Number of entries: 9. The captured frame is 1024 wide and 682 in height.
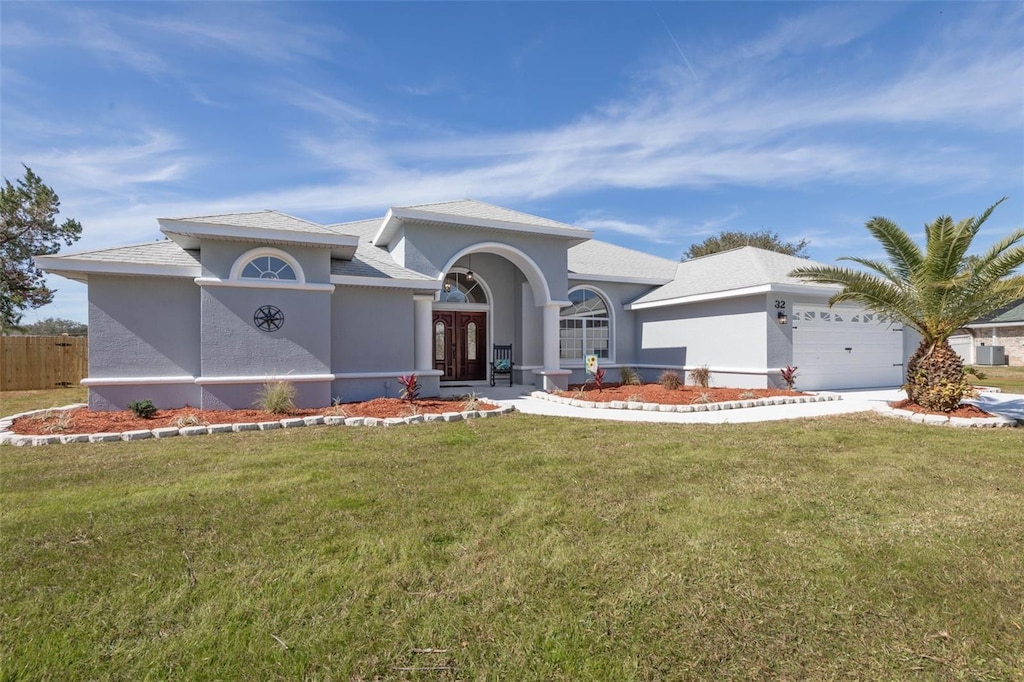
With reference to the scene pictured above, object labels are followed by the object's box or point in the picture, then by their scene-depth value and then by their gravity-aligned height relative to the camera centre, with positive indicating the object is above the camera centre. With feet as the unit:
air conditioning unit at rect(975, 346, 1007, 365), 88.63 -1.64
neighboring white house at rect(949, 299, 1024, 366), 88.84 +1.73
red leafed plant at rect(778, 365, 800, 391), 43.70 -2.68
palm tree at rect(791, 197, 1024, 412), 30.68 +3.98
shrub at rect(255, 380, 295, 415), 30.89 -3.54
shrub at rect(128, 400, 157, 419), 29.99 -4.12
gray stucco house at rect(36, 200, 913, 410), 32.76 +3.05
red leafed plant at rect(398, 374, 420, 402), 35.06 -3.16
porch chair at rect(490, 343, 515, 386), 53.02 -1.72
